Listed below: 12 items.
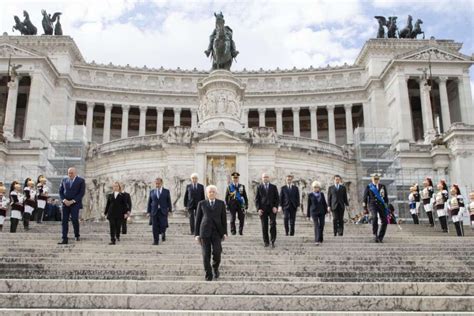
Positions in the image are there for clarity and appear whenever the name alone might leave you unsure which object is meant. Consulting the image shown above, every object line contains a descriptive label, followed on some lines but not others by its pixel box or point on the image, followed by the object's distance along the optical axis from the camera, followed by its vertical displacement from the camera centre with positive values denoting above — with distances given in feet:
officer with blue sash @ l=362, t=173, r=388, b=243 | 45.88 +3.55
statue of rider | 105.29 +42.87
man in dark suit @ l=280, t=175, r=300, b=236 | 48.01 +3.83
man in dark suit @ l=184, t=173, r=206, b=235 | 46.26 +4.27
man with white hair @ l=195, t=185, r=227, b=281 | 31.73 +0.80
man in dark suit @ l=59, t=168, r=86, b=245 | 43.78 +4.03
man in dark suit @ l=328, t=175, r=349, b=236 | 49.01 +3.89
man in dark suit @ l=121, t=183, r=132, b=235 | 46.35 +3.60
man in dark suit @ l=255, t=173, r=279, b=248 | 42.73 +3.37
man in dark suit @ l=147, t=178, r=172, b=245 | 44.62 +2.95
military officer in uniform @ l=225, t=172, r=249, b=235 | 48.34 +4.02
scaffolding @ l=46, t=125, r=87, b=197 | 109.29 +19.71
